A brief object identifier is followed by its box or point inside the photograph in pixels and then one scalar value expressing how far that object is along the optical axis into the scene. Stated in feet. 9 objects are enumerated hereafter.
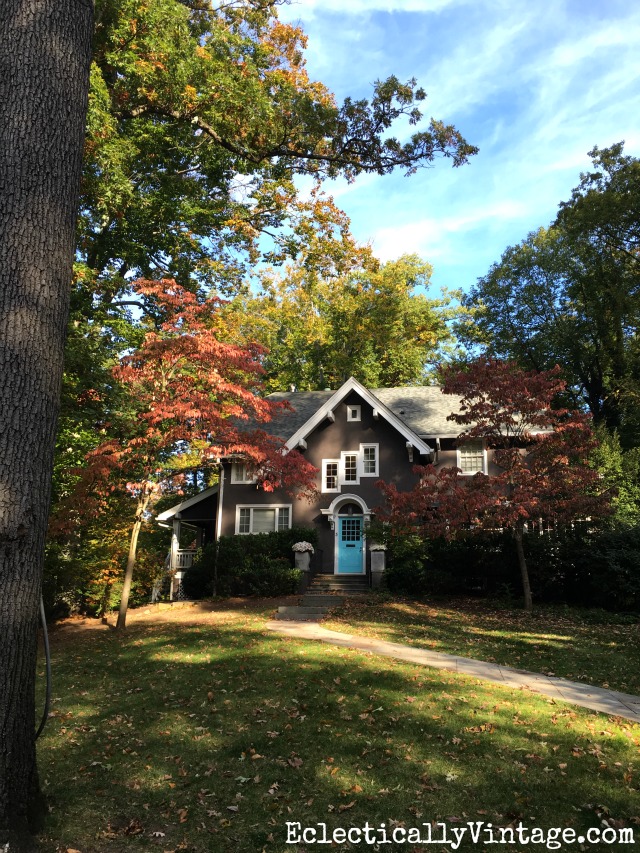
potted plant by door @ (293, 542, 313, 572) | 62.69
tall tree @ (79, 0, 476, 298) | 36.37
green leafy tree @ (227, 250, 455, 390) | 107.55
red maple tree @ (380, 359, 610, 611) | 46.62
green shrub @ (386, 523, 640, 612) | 48.03
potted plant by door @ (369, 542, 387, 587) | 61.41
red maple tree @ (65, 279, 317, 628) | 40.83
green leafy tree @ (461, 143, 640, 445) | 84.84
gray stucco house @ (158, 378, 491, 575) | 68.59
